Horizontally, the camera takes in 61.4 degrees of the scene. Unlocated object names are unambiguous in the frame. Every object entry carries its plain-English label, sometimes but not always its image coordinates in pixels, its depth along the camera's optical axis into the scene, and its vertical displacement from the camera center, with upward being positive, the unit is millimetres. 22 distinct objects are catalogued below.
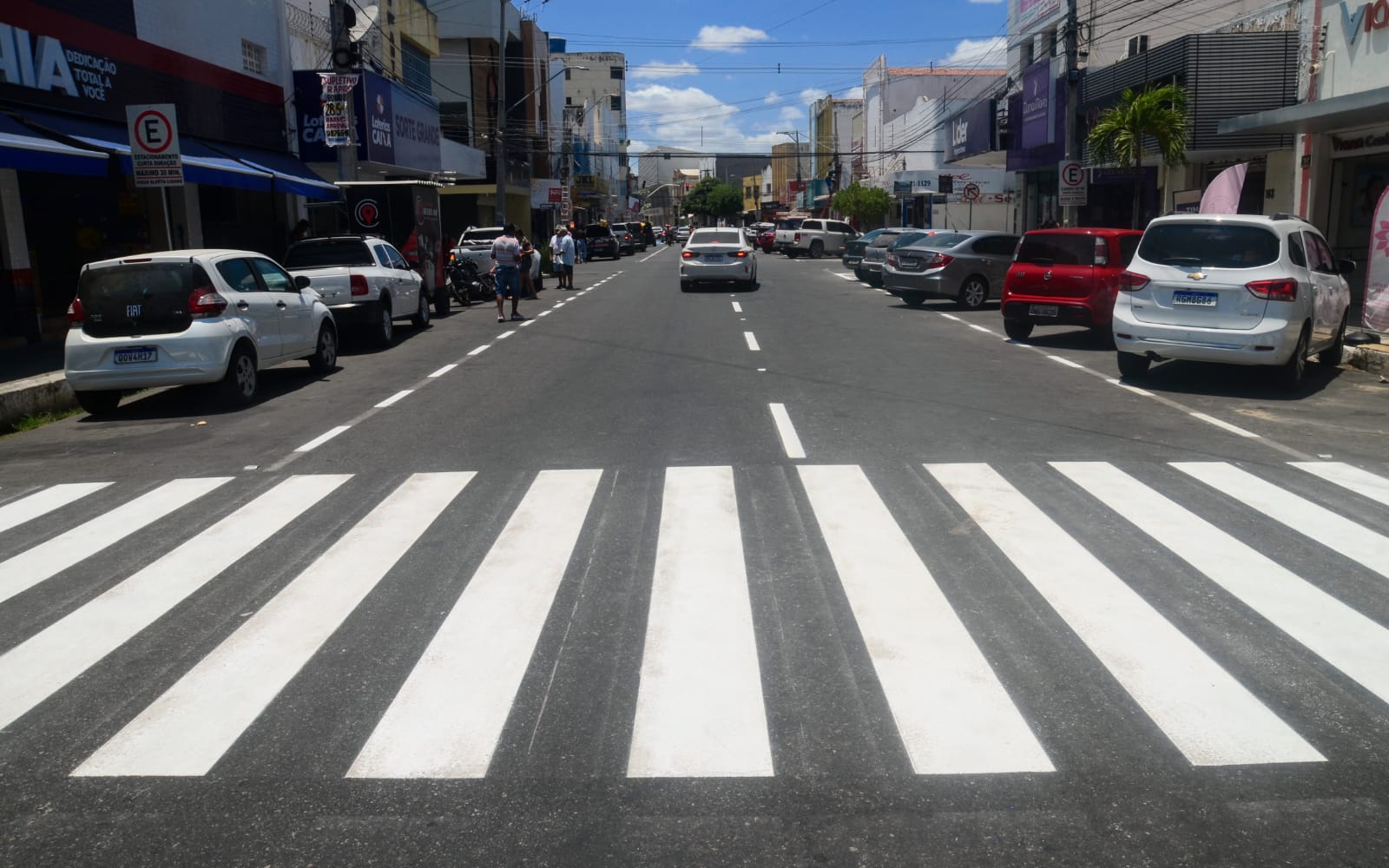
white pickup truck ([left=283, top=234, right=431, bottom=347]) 17375 -684
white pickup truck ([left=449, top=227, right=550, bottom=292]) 29645 -548
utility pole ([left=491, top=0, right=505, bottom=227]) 38906 +2913
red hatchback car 16250 -941
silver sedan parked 23391 -1089
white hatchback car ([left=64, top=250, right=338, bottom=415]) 11516 -877
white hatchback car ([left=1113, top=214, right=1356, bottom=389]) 11703 -917
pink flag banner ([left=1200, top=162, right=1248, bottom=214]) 20250 +235
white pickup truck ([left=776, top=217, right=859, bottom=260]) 55031 -988
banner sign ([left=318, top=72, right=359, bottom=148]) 22562 +2435
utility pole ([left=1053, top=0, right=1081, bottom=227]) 25969 +2961
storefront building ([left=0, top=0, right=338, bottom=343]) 16812 +1675
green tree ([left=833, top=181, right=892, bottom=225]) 61750 +656
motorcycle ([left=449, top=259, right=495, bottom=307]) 27547 -1229
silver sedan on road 29172 -1025
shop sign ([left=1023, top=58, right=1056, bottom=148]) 36406 +3269
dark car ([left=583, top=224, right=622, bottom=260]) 56969 -810
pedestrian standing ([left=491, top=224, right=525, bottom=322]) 21500 -745
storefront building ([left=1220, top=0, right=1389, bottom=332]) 18688 +1232
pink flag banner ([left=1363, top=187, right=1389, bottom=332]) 14516 -961
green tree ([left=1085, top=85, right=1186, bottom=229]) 24172 +1651
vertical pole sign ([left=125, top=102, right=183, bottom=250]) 14062 +1112
